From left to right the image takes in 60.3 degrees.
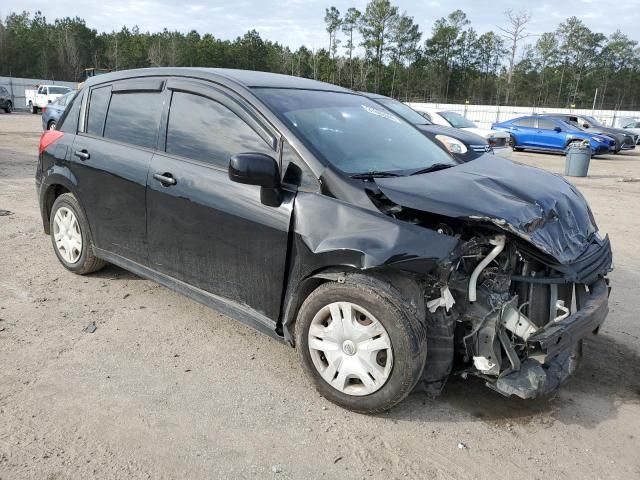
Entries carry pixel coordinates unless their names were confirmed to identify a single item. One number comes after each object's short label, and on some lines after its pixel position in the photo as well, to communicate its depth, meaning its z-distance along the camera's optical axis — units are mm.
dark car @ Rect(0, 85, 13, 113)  31969
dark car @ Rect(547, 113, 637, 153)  20812
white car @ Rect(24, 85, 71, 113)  31969
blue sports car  19781
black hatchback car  2877
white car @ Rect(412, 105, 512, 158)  13422
